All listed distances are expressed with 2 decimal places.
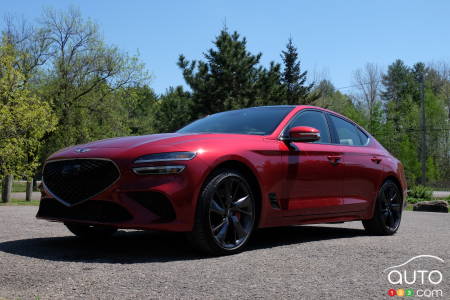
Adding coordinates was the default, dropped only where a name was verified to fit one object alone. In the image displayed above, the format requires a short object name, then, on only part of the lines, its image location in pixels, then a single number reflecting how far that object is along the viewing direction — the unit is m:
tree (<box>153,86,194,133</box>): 35.69
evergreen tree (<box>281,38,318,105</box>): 41.66
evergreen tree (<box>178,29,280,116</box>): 34.12
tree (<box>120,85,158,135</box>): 35.59
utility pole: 39.44
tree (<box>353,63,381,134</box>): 60.28
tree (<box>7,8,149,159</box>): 32.88
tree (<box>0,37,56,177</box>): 25.16
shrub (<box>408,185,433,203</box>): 24.92
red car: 4.18
